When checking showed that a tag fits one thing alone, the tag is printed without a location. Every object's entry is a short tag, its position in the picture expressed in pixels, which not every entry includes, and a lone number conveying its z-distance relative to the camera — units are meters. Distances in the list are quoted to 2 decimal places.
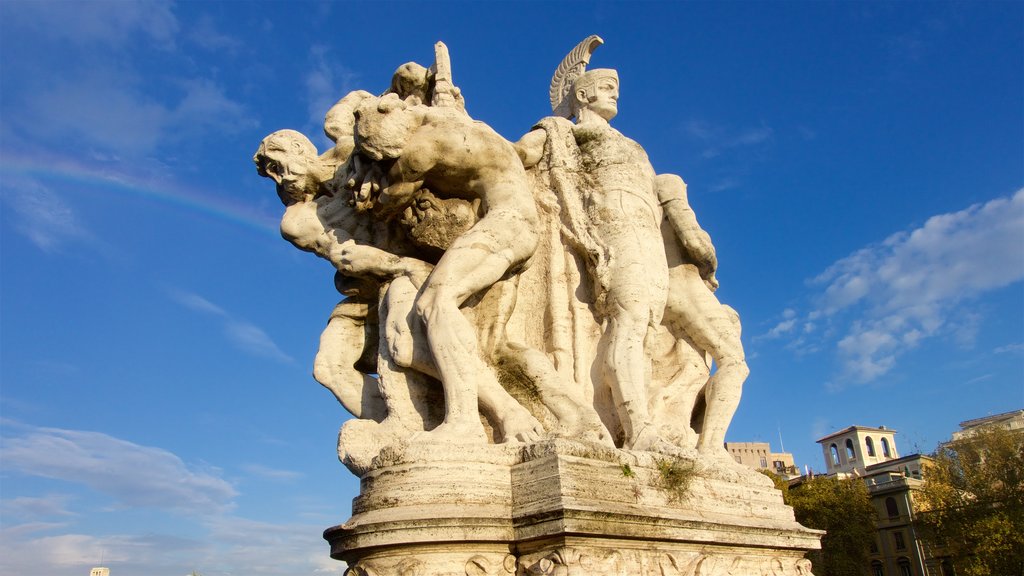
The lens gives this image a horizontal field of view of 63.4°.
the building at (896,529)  42.78
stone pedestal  4.60
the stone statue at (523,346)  4.85
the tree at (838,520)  31.22
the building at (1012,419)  52.19
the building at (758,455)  69.36
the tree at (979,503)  25.02
